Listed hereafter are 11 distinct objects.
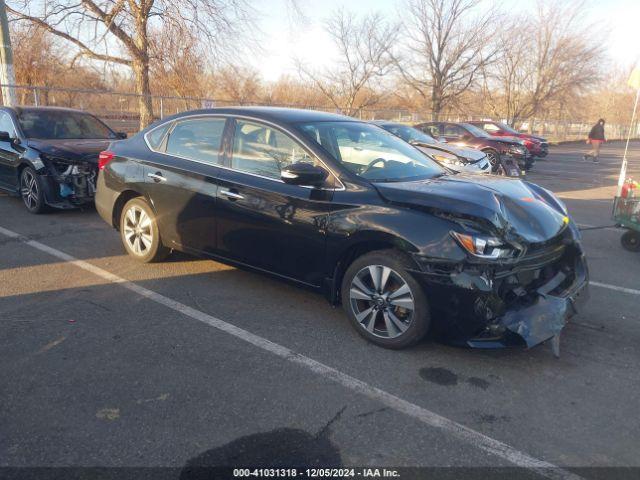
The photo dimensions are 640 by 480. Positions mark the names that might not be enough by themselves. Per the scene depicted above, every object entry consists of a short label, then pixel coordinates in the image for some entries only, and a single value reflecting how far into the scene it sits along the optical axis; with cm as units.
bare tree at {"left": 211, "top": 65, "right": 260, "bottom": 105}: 1930
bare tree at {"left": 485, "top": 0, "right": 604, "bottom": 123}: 3741
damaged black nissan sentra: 340
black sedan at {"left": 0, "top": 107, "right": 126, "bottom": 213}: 746
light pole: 1220
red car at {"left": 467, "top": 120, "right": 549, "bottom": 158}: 2108
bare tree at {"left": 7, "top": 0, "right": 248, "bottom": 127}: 1511
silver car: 1005
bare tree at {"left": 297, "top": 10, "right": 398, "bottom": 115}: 3744
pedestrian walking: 2243
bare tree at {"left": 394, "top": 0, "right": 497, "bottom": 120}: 3266
